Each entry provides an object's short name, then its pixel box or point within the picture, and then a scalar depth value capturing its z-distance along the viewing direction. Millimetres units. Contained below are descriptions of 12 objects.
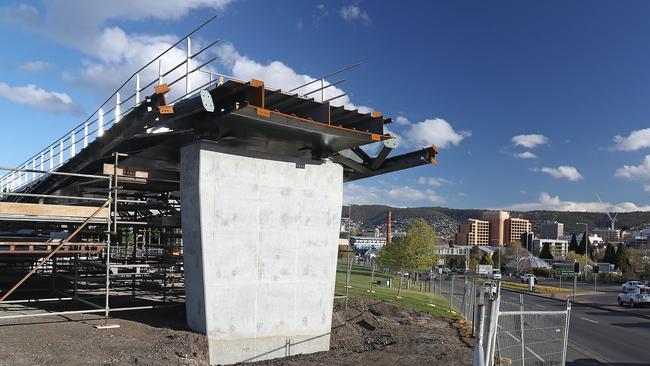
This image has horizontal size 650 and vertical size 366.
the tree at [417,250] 46375
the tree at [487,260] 103750
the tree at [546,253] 124569
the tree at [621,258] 85125
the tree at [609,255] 99100
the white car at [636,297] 36588
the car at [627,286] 46112
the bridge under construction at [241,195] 12312
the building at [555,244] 162325
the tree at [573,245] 123919
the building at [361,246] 171625
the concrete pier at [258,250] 12703
